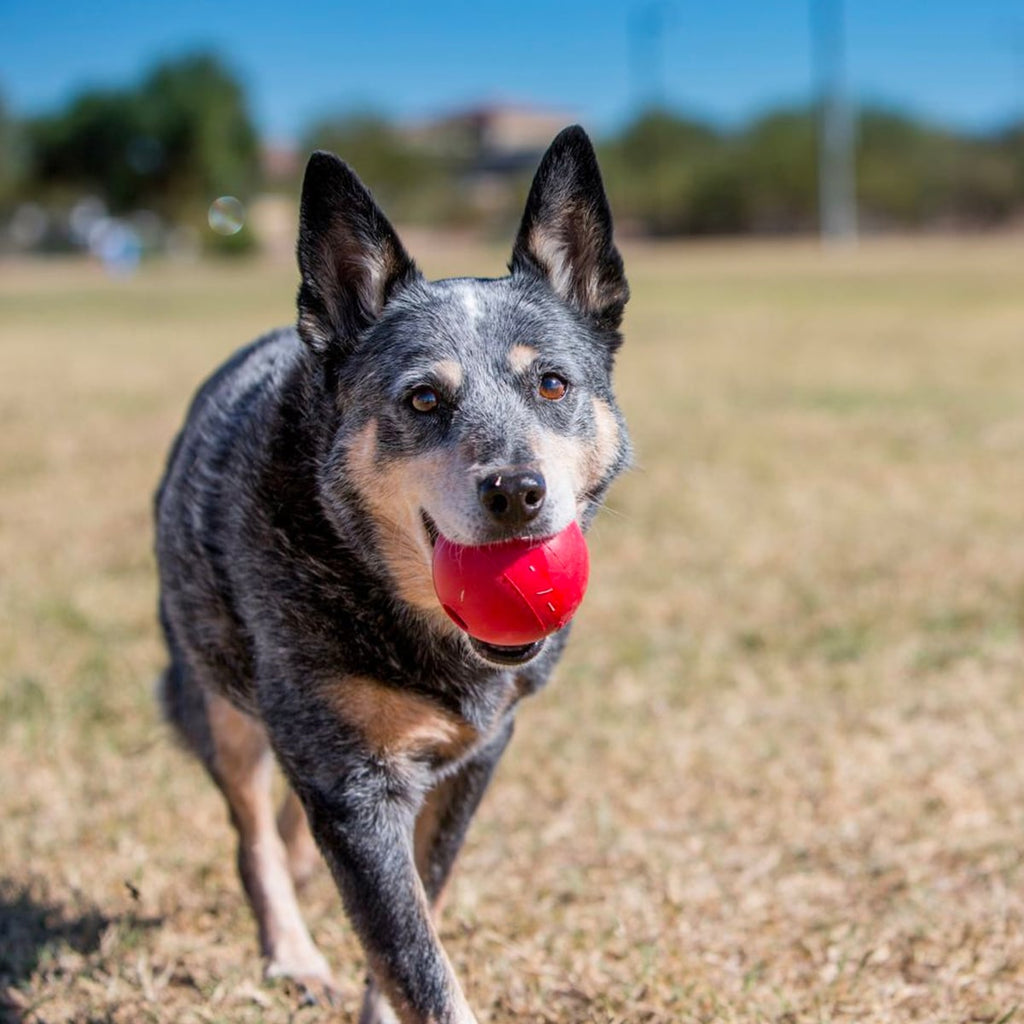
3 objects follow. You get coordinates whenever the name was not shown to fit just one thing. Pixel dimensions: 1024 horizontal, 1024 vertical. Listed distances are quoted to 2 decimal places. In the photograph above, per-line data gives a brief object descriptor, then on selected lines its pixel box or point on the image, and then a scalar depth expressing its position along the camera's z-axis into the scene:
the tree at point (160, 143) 71.00
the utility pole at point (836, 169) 63.34
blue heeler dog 2.83
